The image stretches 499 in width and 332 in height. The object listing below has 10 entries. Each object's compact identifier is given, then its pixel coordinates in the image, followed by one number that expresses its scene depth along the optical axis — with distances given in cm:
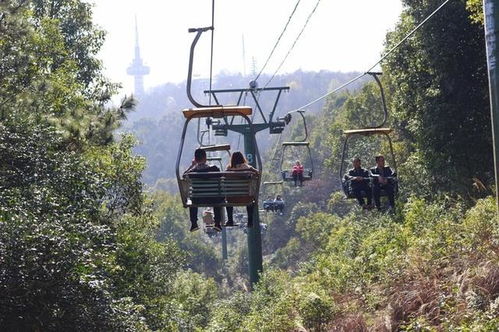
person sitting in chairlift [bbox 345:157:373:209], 1468
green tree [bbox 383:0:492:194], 2147
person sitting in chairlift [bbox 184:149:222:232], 1127
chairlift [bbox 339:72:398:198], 1350
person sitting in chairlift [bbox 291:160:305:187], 2583
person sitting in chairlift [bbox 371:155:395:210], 1426
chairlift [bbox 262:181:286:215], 3223
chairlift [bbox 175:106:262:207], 1072
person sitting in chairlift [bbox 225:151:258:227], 1117
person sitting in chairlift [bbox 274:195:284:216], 3219
